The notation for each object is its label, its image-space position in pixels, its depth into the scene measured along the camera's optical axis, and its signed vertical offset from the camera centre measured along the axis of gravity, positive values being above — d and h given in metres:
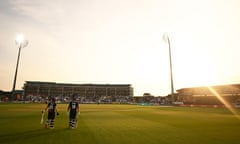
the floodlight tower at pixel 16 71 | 62.50 +9.11
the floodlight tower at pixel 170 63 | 54.91 +9.80
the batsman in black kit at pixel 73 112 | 11.31 -1.35
